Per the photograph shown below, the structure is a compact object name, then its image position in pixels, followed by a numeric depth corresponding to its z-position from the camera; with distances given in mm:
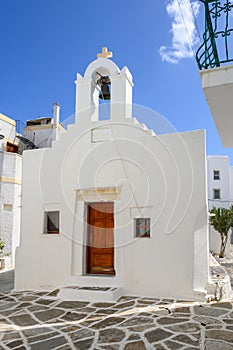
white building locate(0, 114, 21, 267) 16234
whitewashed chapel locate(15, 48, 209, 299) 8953
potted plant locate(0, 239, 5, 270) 14830
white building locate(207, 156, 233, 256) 36062
